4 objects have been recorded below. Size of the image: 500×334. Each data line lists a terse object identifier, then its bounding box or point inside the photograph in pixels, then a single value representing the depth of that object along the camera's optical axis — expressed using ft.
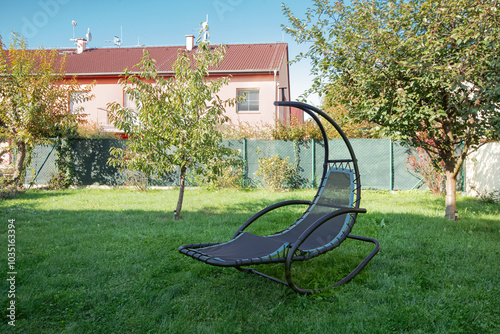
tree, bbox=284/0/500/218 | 15.46
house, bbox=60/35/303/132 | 54.03
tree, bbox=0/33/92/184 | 32.94
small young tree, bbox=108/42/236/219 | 19.69
